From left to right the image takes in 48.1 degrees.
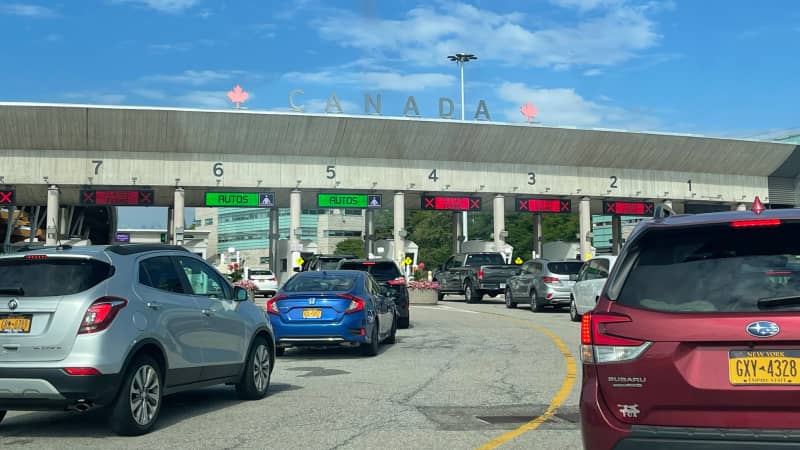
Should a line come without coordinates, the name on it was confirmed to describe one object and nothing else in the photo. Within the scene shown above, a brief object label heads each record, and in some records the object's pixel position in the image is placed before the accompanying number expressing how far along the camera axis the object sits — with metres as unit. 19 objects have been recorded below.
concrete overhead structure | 56.12
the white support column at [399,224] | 60.03
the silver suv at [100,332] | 7.46
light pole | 85.06
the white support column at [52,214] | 55.75
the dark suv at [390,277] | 21.53
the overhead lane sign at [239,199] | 58.00
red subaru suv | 4.35
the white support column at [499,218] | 62.53
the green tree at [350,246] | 134.60
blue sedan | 14.61
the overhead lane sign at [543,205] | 63.88
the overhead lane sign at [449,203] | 61.72
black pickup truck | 36.69
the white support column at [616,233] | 76.38
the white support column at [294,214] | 58.28
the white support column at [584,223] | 64.86
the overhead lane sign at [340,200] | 59.41
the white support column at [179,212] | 56.91
